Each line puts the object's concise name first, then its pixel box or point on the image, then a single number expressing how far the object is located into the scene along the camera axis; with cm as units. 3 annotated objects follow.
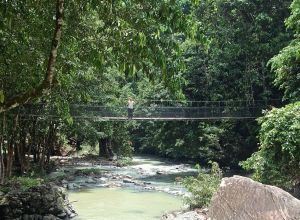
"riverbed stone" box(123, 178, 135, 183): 1839
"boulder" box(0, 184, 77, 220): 1000
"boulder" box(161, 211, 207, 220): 989
